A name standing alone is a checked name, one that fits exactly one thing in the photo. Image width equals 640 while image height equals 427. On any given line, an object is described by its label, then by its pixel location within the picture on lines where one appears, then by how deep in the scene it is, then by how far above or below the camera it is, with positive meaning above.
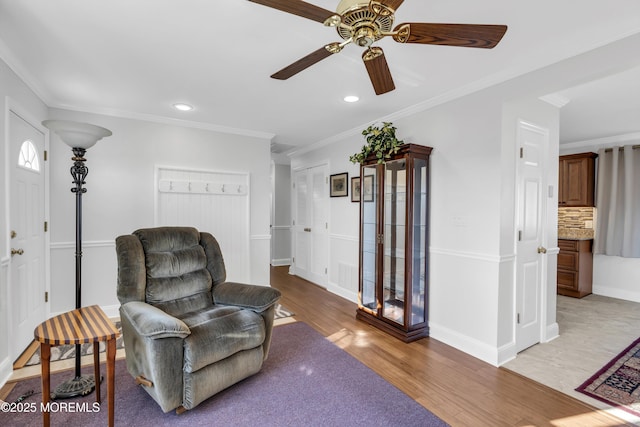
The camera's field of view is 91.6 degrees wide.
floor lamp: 1.98 +0.24
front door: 2.47 -0.22
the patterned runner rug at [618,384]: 2.08 -1.26
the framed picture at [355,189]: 4.22 +0.28
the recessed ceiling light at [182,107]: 3.33 +1.10
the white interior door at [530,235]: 2.73 -0.21
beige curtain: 4.38 +0.15
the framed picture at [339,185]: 4.43 +0.36
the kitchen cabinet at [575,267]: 4.57 -0.83
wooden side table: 1.59 -0.67
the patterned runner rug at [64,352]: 2.55 -1.26
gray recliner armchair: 1.81 -0.75
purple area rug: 1.85 -1.26
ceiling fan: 1.22 +0.80
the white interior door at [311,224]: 5.02 -0.25
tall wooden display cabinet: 3.04 -0.33
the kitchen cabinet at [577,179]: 4.77 +0.51
